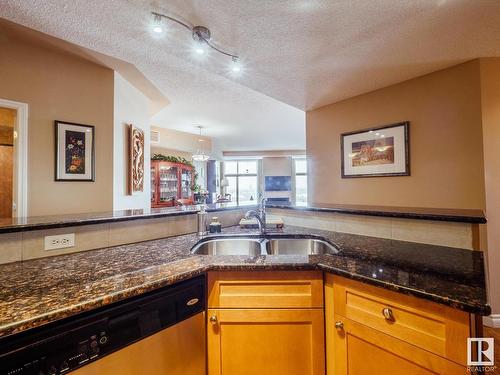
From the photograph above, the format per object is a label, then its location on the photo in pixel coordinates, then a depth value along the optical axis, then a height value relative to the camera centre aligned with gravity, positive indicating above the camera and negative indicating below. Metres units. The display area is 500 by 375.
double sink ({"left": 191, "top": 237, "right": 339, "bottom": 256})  1.60 -0.37
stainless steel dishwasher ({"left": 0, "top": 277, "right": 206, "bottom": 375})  0.65 -0.47
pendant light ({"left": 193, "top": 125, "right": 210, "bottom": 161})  5.59 +1.11
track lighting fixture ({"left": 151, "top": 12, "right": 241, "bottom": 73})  1.57 +1.16
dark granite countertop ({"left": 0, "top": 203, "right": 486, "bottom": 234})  1.13 -0.13
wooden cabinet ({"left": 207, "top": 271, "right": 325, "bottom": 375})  1.06 -0.63
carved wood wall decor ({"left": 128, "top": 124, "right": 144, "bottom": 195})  2.96 +0.45
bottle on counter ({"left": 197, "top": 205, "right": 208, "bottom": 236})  1.66 -0.21
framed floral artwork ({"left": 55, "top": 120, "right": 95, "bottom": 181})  2.32 +0.44
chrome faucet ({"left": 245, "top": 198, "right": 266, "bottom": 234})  1.76 -0.17
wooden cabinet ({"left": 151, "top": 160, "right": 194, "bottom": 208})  5.17 +0.25
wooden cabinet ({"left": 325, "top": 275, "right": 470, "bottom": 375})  0.76 -0.52
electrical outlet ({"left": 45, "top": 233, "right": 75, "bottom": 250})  1.16 -0.23
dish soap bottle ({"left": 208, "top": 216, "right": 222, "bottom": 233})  1.68 -0.24
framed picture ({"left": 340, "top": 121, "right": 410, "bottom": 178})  2.56 +0.47
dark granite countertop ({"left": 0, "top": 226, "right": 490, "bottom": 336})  0.72 -0.32
